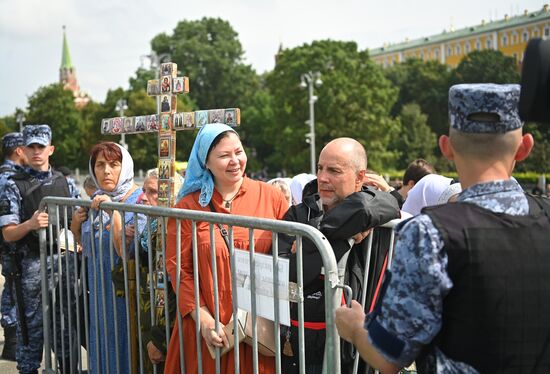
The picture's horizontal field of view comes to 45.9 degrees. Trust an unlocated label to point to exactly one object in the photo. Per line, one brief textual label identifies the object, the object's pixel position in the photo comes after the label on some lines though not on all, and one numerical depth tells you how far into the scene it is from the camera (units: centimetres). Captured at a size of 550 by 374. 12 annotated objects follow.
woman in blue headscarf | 330
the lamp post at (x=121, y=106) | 4112
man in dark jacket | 288
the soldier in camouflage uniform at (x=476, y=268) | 191
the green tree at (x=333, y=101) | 4403
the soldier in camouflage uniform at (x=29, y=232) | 538
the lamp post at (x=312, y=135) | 3320
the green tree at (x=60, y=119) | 6762
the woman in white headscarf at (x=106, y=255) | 415
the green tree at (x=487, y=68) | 6606
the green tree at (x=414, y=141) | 6091
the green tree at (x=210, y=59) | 5825
